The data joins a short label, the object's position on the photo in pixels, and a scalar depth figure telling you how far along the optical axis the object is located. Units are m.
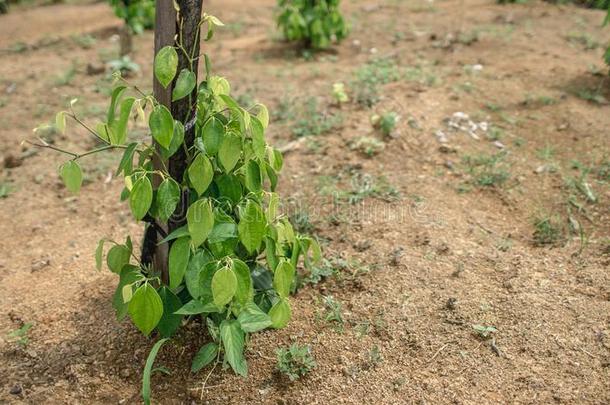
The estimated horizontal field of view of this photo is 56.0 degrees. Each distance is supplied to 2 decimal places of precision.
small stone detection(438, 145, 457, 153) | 3.32
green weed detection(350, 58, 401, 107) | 3.85
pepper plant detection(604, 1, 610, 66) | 3.75
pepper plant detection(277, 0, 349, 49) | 4.80
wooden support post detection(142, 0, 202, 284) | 1.68
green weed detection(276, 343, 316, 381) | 1.97
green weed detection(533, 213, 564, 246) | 2.58
